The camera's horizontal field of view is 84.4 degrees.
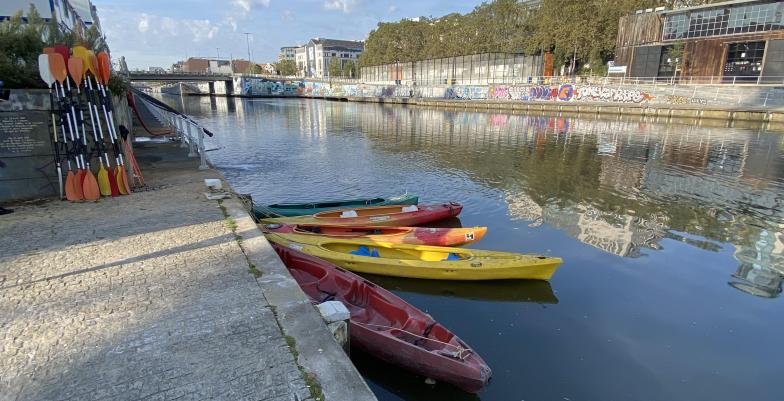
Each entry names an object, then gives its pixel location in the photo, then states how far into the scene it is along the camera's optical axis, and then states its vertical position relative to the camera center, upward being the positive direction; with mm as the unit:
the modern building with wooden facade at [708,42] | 42281 +5937
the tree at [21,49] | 9727 +935
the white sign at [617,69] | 52297 +3357
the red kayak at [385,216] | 11344 -3278
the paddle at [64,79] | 9484 +233
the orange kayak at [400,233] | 10398 -3339
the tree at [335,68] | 136875 +7933
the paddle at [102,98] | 10164 -178
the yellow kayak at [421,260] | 8875 -3424
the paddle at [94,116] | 9867 -594
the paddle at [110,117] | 10367 -639
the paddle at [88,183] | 10250 -2152
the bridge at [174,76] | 89044 +3212
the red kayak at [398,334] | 5703 -3354
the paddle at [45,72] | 9328 +377
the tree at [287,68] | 164750 +9376
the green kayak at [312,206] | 11906 -3216
